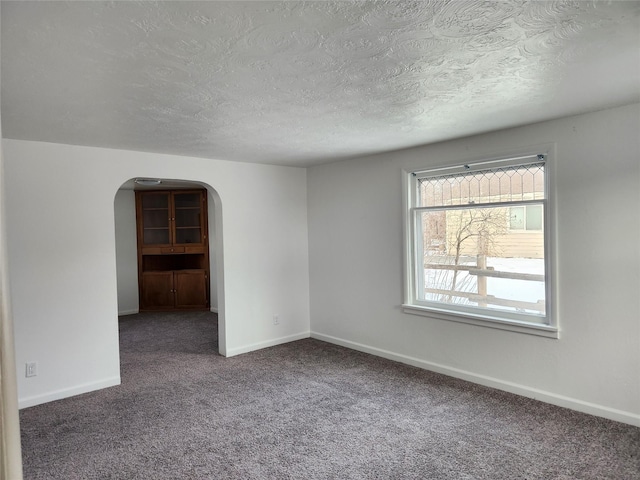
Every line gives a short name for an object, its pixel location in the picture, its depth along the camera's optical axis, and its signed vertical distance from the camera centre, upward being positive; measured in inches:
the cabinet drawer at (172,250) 292.5 -10.9
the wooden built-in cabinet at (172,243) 292.4 -6.2
